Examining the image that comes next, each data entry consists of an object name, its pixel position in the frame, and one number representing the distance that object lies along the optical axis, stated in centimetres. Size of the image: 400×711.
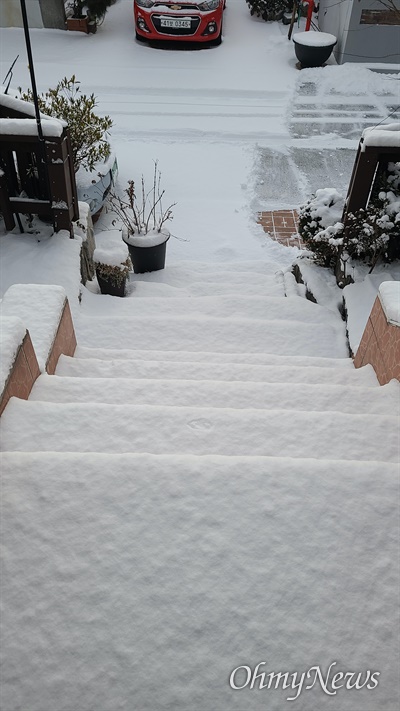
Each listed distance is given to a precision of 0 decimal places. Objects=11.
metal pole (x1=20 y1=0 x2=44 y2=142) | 317
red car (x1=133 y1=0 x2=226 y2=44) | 1045
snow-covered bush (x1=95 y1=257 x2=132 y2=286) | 471
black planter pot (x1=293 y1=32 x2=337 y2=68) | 1030
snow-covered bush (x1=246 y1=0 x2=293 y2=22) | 1211
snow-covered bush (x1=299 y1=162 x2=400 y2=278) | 441
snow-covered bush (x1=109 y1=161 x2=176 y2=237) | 605
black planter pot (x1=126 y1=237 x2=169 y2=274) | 551
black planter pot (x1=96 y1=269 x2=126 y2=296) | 485
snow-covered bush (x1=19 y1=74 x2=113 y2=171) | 576
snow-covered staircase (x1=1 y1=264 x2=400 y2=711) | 165
